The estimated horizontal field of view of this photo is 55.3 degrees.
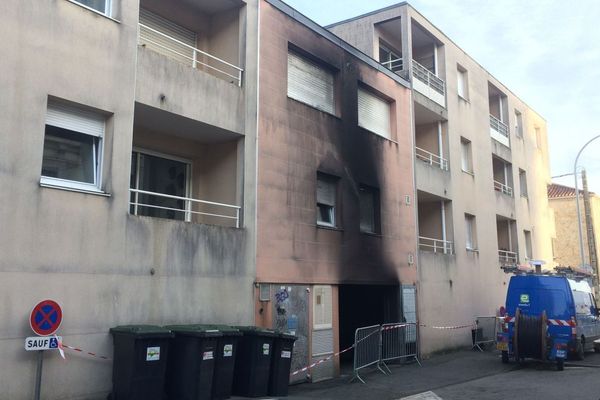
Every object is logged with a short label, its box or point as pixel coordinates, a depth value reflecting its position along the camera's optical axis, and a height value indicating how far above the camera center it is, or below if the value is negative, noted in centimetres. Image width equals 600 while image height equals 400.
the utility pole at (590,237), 2811 +313
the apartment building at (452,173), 1927 +502
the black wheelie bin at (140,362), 844 -86
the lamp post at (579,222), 2791 +384
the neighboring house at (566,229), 4084 +515
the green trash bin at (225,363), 952 -98
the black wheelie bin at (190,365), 902 -96
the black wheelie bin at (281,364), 1052 -112
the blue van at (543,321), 1469 -49
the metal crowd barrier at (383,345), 1348 -108
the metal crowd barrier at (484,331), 2061 -104
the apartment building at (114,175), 816 +227
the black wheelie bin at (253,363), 1007 -105
